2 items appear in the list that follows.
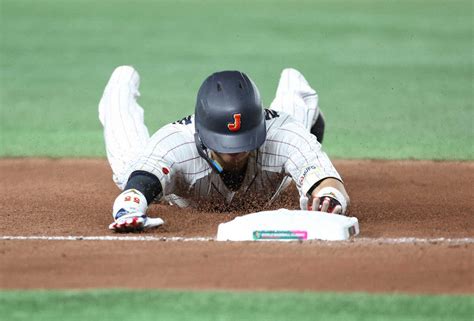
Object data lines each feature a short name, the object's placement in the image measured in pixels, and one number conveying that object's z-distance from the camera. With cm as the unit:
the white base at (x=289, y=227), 1187
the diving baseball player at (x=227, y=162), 1288
